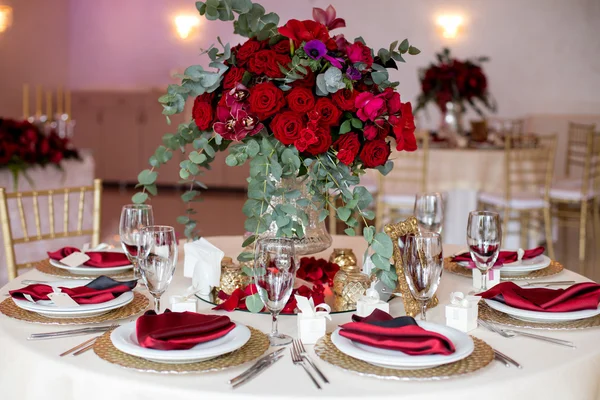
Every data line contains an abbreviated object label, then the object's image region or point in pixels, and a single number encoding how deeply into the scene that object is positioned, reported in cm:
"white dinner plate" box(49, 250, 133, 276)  182
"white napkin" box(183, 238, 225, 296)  156
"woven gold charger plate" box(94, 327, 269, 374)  109
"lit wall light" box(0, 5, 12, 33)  661
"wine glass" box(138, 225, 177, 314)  130
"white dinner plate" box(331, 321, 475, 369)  108
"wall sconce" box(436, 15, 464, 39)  880
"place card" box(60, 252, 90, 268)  183
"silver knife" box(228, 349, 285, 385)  107
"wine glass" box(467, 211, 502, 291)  156
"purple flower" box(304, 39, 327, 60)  142
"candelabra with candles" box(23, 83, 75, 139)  450
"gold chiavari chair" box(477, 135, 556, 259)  504
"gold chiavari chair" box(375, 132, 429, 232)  504
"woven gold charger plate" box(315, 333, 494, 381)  107
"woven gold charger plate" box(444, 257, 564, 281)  182
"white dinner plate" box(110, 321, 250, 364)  110
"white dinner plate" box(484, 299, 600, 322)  137
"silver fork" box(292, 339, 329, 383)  109
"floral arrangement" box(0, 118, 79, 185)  404
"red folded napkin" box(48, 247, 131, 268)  185
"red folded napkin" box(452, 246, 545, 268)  187
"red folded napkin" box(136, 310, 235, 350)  112
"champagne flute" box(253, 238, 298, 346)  120
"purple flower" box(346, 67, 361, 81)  144
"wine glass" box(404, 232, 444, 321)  127
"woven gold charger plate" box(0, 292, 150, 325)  137
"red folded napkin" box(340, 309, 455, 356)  110
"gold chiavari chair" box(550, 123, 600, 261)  543
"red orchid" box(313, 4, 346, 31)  154
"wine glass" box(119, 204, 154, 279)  164
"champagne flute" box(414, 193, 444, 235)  205
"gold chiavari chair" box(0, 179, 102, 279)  221
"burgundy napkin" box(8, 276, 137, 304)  144
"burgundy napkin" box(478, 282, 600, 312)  140
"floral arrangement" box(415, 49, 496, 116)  547
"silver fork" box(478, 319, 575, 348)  128
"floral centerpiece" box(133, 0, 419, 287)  142
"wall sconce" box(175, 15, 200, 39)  998
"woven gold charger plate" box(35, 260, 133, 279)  180
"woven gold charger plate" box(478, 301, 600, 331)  136
